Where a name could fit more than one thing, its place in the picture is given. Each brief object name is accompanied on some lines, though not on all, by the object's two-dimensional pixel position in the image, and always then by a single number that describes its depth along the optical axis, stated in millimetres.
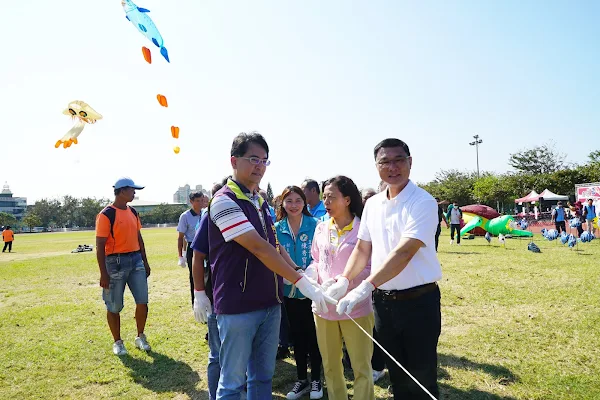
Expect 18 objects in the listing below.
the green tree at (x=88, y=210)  86500
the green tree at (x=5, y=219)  72812
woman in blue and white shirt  3920
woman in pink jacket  3025
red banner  23591
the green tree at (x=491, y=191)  38844
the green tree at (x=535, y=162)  53781
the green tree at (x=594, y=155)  42375
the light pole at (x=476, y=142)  55500
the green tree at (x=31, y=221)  82938
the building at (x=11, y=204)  118125
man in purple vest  2406
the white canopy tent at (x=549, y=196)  31641
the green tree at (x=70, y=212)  90062
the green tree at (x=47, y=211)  89062
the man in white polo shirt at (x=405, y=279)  2512
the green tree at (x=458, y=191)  41969
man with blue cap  4953
